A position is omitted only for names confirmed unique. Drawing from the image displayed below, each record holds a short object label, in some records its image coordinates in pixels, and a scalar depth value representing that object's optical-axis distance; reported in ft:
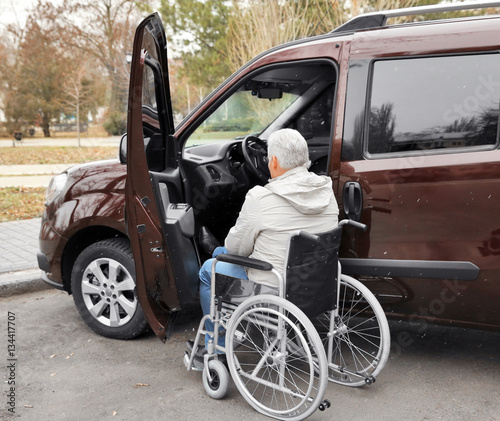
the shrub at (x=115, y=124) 98.68
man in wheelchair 9.33
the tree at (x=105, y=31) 74.84
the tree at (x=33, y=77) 86.11
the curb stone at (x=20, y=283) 16.02
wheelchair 8.89
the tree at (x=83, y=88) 86.17
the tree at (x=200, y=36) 52.70
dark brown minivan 9.48
